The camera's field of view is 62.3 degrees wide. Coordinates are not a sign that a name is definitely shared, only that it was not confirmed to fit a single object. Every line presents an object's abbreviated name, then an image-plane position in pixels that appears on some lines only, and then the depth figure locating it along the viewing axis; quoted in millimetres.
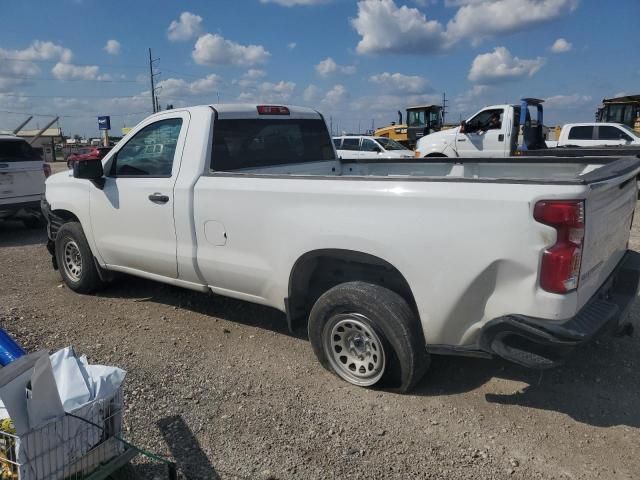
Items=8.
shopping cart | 2193
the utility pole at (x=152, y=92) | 46941
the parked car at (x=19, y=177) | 8781
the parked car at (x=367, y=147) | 18375
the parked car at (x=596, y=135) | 16234
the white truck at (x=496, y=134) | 14555
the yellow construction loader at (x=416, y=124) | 24172
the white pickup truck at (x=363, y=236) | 2748
